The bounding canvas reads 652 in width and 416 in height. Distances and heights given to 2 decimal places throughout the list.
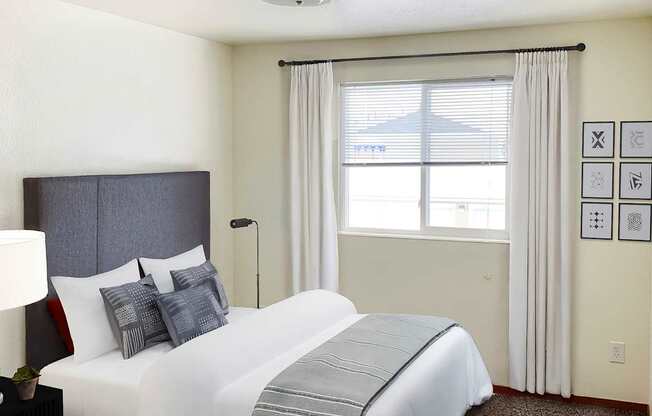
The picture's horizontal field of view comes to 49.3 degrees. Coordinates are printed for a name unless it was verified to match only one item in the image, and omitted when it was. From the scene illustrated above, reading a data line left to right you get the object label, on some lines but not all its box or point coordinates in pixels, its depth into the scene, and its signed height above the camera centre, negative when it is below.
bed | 3.20 -0.81
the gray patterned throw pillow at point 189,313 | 3.82 -0.69
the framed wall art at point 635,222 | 4.57 -0.21
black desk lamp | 4.91 -0.37
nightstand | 2.97 -0.92
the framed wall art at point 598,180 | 4.65 +0.07
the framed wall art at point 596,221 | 4.67 -0.20
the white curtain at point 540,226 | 4.71 -0.24
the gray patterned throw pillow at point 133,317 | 3.72 -0.68
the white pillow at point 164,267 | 4.31 -0.48
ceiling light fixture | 3.85 +1.02
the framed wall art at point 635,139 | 4.55 +0.33
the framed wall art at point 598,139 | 4.63 +0.34
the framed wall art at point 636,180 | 4.55 +0.07
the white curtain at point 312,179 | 5.36 +0.08
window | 5.05 +0.24
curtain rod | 4.65 +0.96
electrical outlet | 4.68 -1.07
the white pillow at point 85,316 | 3.66 -0.67
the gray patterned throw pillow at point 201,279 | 4.27 -0.55
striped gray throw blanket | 2.99 -0.83
